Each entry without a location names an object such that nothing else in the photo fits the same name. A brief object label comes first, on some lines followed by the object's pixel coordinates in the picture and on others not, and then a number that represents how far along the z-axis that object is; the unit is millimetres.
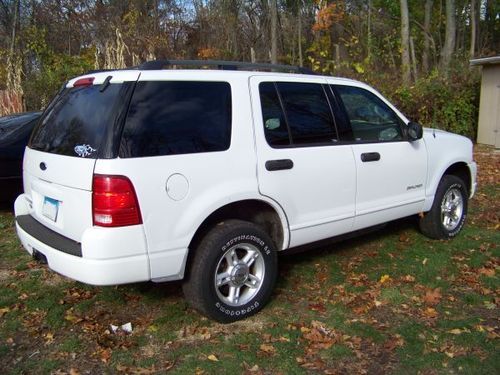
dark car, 6547
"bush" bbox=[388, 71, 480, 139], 13836
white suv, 3268
